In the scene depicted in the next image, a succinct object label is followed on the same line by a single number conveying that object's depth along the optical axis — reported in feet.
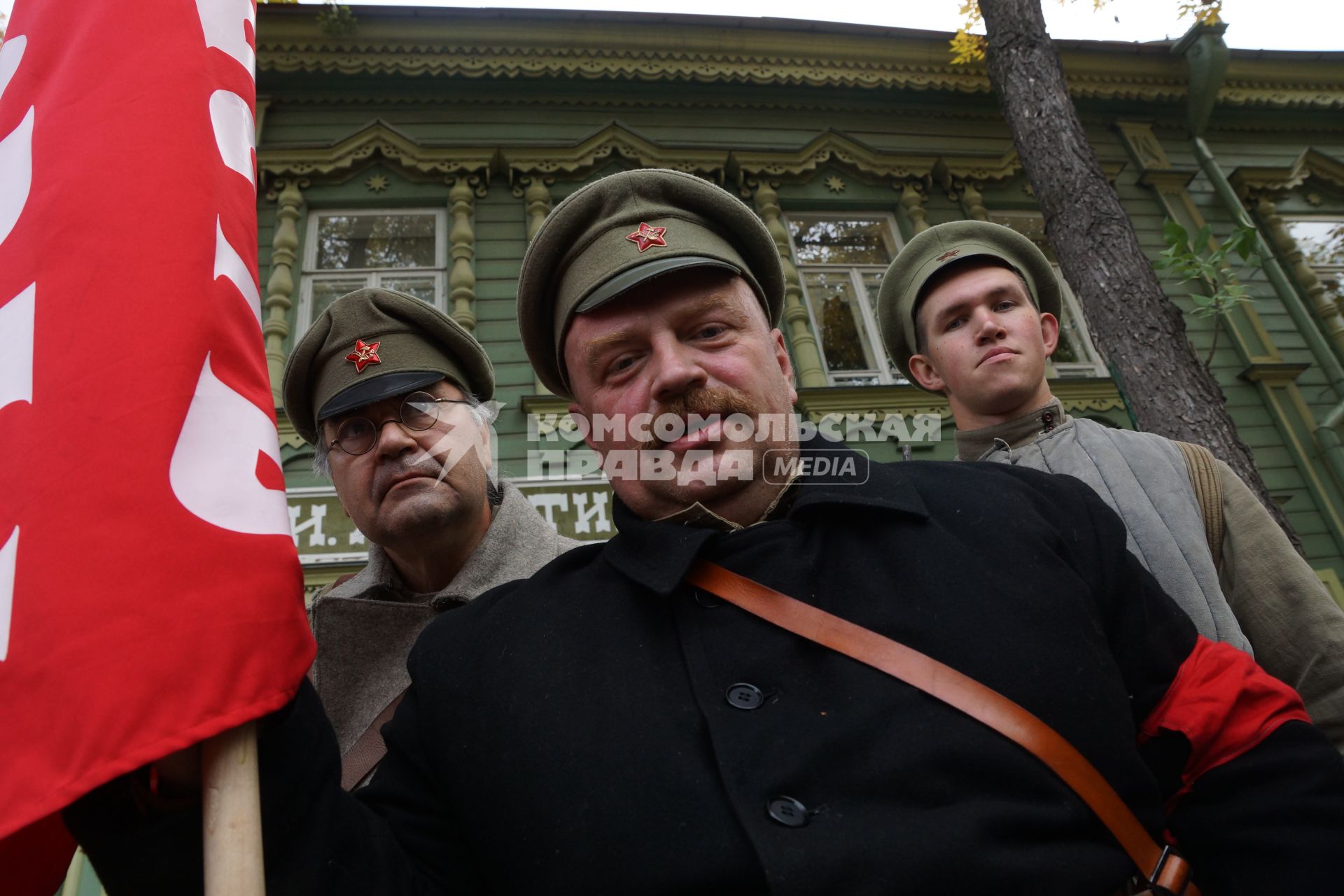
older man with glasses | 7.80
